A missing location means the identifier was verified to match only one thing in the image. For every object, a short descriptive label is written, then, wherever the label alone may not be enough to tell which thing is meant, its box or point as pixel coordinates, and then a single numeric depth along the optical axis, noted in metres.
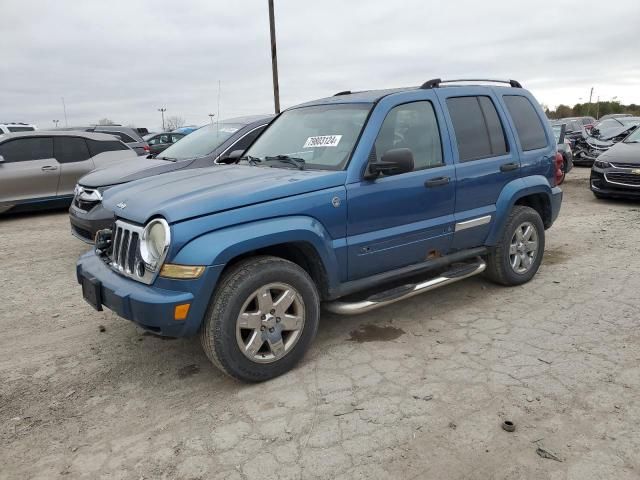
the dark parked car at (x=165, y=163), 5.81
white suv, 16.69
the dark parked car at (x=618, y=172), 9.05
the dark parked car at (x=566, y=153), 10.25
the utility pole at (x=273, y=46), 16.22
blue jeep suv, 3.09
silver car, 8.89
